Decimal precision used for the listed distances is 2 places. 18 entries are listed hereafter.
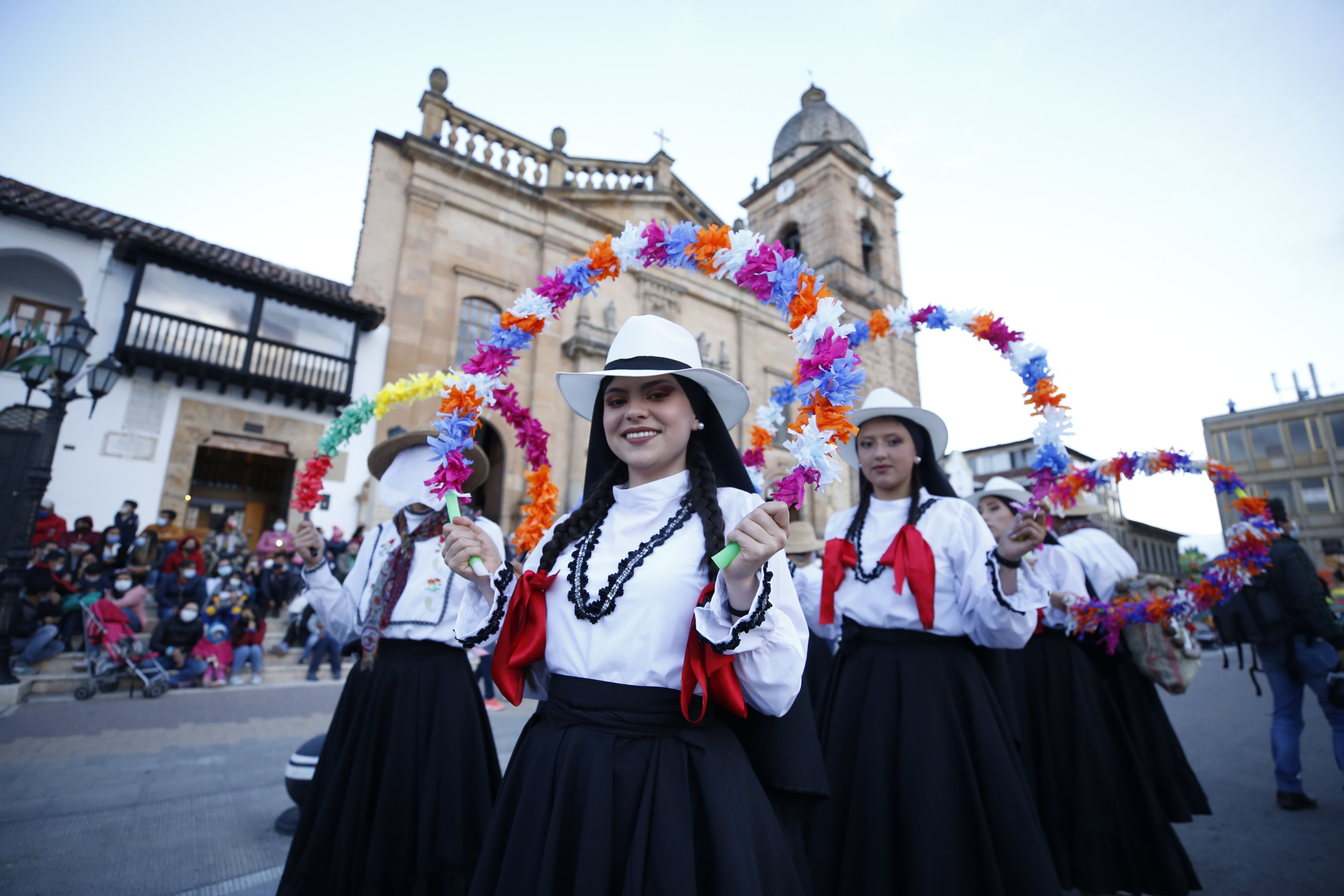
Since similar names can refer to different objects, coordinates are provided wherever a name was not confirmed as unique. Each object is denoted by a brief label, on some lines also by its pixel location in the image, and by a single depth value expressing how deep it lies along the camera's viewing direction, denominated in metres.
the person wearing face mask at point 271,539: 11.45
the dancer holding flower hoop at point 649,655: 1.53
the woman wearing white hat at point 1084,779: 3.29
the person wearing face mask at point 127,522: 10.41
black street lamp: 7.22
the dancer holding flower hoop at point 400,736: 2.72
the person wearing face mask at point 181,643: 8.45
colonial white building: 11.45
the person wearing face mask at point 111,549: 9.99
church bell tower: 23.52
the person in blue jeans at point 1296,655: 4.50
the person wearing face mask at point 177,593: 9.00
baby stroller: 7.70
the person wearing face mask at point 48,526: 9.83
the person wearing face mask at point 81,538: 9.89
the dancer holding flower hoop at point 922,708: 2.36
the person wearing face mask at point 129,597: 9.02
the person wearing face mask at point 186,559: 9.44
